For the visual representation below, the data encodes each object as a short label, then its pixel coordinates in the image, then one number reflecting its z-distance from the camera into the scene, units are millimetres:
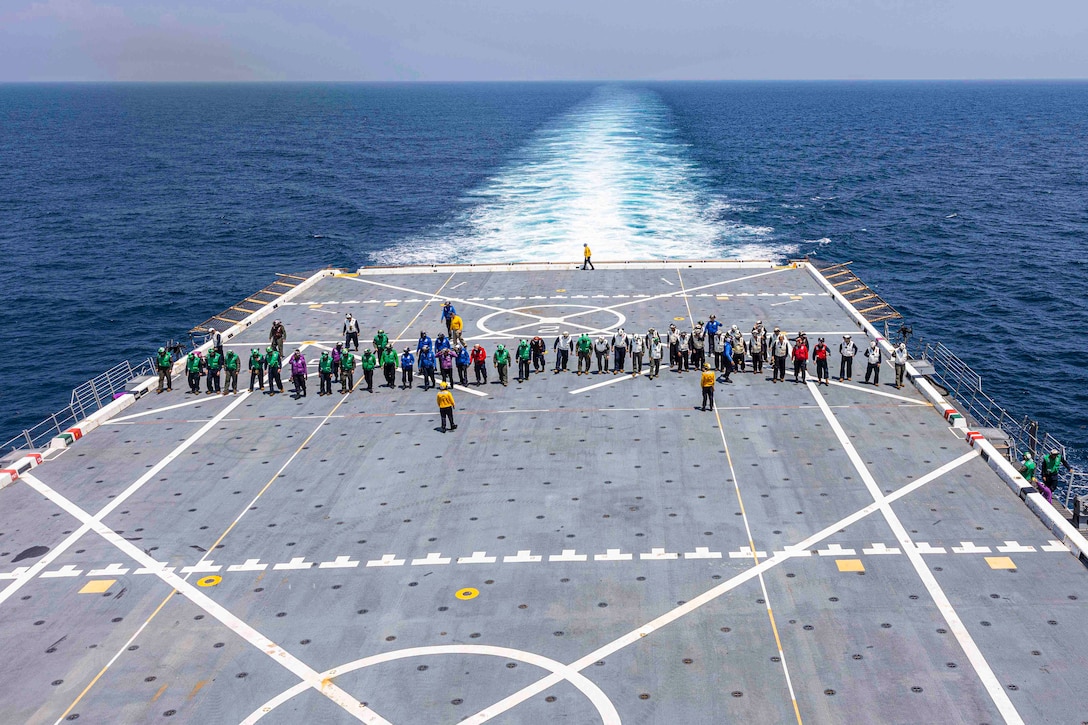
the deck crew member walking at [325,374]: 37500
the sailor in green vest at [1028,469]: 28484
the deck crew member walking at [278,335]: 40188
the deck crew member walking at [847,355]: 37406
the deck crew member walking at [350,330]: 42812
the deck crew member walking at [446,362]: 37688
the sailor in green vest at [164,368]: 38656
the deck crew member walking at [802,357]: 37194
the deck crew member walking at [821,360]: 37250
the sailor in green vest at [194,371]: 38500
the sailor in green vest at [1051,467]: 29703
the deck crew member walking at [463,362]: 38406
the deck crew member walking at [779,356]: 37719
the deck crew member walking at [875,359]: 36875
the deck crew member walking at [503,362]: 38094
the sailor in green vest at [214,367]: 38344
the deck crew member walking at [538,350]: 39938
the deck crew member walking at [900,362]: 36688
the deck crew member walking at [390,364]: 38281
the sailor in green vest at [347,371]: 37906
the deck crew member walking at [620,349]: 38938
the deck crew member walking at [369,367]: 38312
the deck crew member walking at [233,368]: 38156
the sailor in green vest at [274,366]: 37656
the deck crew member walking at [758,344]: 38750
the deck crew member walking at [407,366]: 38125
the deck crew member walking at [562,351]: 39812
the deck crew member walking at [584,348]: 39438
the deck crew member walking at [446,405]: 32719
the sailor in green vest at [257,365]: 38625
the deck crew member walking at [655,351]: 38688
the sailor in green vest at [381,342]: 38906
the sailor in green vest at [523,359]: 38781
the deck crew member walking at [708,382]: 33906
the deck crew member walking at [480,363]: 38531
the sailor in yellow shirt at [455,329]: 39869
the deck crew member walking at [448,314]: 43938
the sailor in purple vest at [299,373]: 37344
